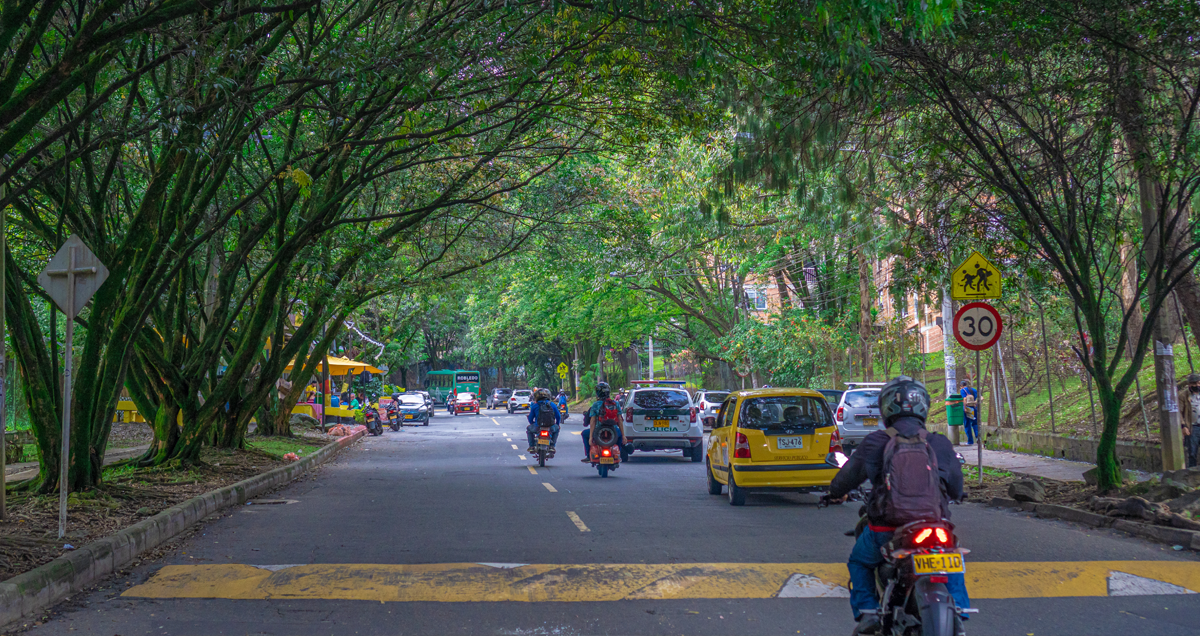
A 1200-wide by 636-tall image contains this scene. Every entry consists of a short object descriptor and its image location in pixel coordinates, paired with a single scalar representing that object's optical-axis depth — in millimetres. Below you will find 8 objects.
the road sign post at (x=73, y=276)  8969
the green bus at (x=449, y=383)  69125
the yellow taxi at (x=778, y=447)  12016
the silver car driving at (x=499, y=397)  72375
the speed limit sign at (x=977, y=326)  12961
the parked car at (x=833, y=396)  22550
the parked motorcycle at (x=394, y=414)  38281
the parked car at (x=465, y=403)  56375
